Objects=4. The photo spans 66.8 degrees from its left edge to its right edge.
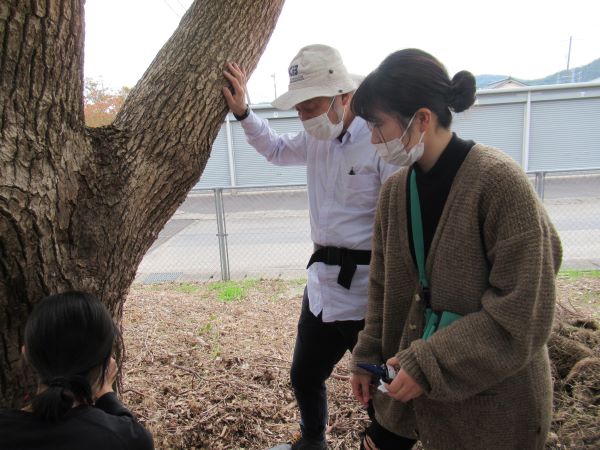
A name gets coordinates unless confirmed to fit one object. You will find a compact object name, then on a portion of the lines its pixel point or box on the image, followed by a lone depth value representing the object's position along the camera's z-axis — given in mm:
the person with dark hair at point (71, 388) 1168
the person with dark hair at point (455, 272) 1230
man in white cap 1998
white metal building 17094
